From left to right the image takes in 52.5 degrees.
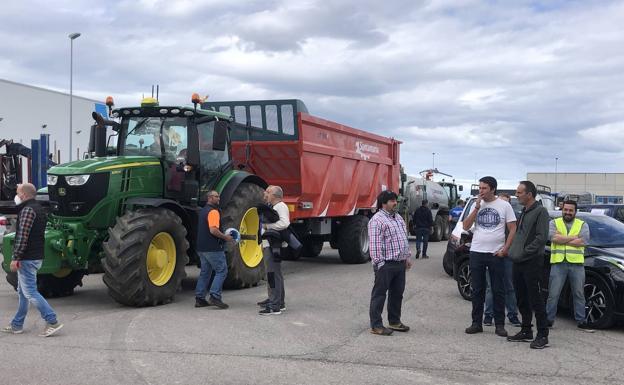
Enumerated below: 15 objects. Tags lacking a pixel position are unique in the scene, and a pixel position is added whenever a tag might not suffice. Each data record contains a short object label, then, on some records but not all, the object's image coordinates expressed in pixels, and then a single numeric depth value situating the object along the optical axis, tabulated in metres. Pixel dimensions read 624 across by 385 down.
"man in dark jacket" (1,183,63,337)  6.85
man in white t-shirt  7.35
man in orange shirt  8.72
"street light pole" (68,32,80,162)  28.56
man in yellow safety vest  7.53
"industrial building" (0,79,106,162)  35.75
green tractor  8.28
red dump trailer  12.55
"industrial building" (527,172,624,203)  76.81
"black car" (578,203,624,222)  13.88
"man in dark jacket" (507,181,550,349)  6.79
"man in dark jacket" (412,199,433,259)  17.09
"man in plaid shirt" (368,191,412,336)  7.33
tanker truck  24.59
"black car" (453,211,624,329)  7.43
